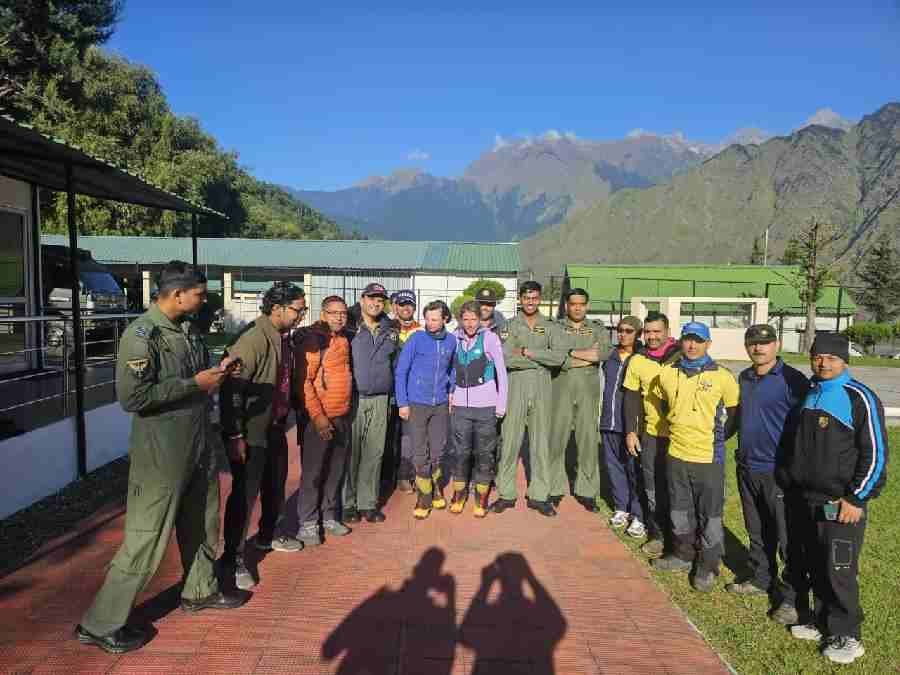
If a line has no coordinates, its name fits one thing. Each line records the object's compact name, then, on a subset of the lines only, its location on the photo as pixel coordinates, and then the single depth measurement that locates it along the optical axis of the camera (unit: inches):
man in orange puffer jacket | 173.5
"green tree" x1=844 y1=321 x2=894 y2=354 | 997.2
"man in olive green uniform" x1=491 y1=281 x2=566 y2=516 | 204.5
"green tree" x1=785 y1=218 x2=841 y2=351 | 932.0
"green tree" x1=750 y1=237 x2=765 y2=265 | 2215.8
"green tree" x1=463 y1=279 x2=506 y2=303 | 1043.7
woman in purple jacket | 199.2
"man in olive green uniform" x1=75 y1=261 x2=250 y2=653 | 114.5
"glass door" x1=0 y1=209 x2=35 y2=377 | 318.0
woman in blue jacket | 196.9
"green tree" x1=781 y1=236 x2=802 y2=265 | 1107.1
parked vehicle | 370.9
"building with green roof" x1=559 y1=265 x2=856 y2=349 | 1164.5
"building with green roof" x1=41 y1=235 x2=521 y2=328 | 1103.6
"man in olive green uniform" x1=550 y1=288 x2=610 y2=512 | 204.8
